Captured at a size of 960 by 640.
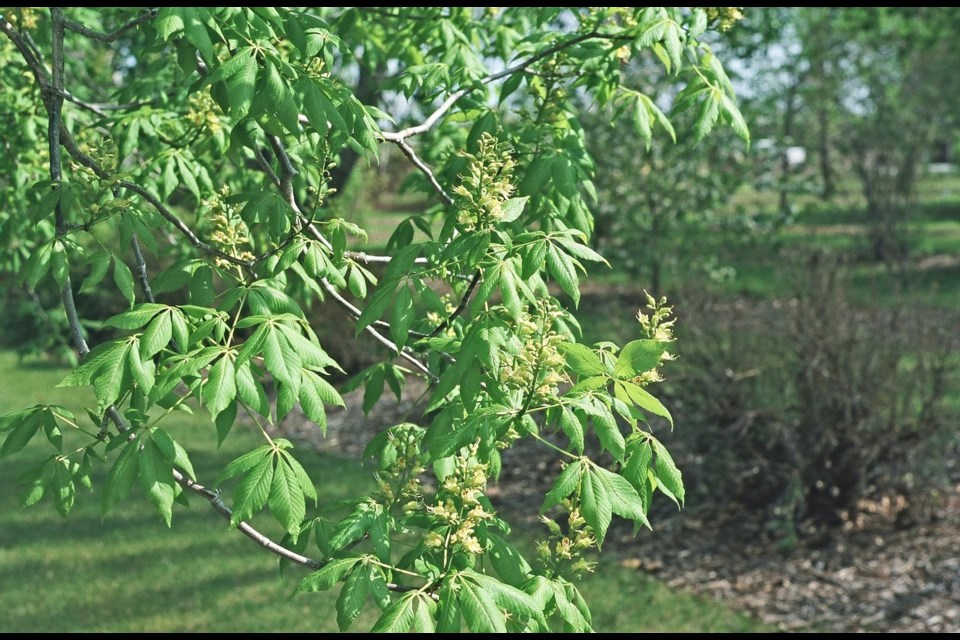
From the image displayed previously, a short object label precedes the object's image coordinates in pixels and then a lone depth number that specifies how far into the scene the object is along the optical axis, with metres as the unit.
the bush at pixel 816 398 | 6.02
